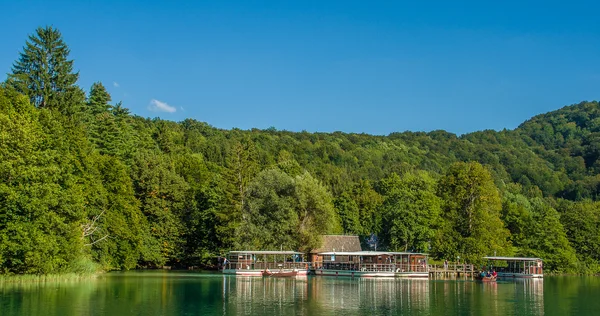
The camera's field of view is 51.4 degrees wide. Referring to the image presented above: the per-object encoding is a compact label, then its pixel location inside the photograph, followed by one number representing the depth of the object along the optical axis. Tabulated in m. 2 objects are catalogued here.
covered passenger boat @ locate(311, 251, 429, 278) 69.69
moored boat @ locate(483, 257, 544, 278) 73.31
